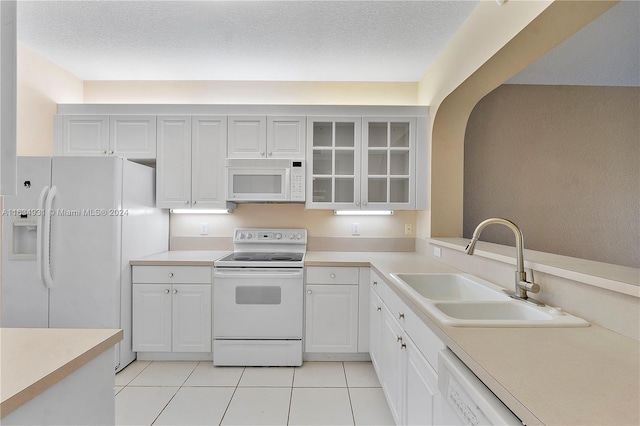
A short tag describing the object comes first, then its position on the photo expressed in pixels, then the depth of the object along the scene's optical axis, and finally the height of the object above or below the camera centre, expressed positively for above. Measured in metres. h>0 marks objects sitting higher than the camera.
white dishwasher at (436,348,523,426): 0.65 -0.49
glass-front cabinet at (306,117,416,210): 2.67 +0.46
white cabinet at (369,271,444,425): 1.12 -0.74
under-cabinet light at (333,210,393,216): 2.81 +0.01
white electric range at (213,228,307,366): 2.33 -0.83
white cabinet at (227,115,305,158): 2.65 +0.70
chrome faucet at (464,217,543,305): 1.22 -0.23
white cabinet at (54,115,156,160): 2.63 +0.70
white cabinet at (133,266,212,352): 2.37 -0.88
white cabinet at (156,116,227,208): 2.65 +0.47
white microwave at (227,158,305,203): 2.60 +0.30
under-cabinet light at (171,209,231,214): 2.77 +0.01
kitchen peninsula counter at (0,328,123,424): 0.60 -0.38
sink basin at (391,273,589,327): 0.99 -0.40
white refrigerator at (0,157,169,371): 2.07 -0.25
